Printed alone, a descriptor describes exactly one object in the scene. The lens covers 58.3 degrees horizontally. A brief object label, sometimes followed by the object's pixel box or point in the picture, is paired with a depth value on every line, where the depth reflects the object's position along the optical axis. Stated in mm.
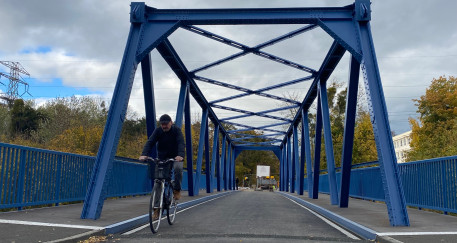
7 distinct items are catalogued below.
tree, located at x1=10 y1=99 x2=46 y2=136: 47772
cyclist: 7227
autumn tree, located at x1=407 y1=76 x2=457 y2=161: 33781
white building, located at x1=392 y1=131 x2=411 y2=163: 87750
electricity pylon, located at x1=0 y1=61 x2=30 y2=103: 69688
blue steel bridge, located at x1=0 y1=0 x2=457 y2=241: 7953
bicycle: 6723
